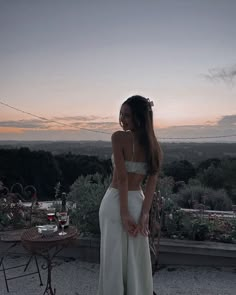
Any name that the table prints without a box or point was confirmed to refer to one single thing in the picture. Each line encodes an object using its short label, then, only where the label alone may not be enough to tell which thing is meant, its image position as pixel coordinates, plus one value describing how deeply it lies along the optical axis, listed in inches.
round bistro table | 94.9
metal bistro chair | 109.0
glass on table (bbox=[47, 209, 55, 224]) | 114.1
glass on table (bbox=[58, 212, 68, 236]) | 105.0
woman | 79.4
